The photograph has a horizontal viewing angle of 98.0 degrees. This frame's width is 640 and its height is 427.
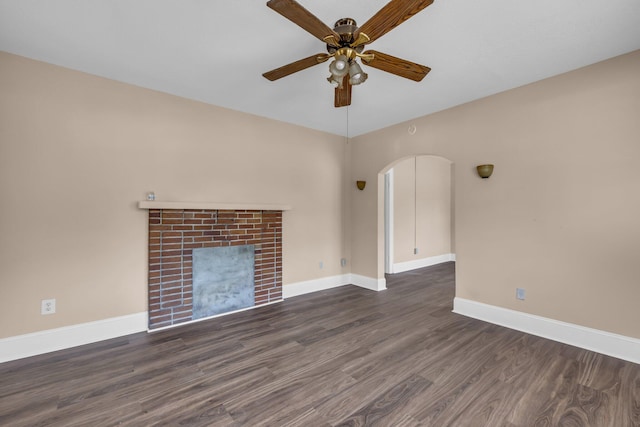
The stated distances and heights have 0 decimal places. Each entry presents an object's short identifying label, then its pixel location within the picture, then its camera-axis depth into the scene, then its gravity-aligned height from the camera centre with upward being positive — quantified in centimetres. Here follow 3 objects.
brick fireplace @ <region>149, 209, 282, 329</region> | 300 -35
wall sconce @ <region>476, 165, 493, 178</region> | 309 +50
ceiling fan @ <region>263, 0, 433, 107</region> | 150 +111
